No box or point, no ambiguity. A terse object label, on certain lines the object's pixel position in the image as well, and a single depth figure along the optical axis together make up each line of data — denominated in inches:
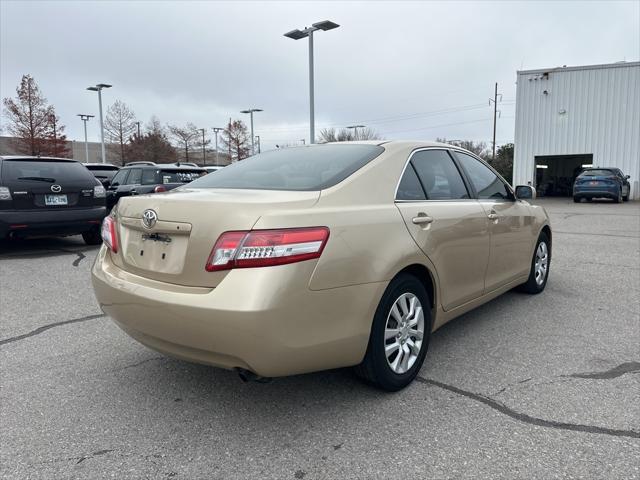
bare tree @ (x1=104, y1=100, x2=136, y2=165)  1975.9
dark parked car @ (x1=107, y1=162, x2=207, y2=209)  418.0
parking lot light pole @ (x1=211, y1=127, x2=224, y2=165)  2301.9
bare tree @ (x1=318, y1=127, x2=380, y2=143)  2427.4
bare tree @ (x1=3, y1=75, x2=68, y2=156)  1476.4
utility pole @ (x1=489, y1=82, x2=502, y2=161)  2038.0
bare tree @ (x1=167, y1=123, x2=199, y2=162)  2319.1
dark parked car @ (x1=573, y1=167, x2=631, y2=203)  800.3
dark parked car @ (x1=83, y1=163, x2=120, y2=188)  669.9
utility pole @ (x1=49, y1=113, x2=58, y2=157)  1544.0
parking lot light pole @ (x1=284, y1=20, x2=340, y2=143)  699.4
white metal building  946.7
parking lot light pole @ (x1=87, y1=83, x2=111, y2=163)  1237.1
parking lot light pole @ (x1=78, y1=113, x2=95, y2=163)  1907.0
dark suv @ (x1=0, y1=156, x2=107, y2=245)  285.3
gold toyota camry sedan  95.3
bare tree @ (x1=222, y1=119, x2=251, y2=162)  2264.9
